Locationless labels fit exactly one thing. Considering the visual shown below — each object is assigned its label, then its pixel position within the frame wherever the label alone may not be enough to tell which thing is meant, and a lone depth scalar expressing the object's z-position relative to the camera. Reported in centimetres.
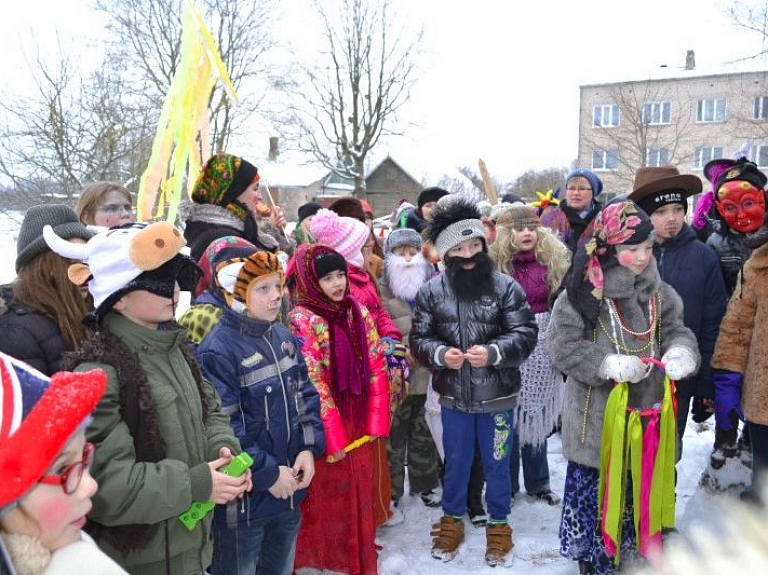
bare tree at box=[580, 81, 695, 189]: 2041
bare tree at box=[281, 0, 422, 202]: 2728
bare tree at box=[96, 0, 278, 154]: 1650
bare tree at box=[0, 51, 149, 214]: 1027
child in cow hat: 191
